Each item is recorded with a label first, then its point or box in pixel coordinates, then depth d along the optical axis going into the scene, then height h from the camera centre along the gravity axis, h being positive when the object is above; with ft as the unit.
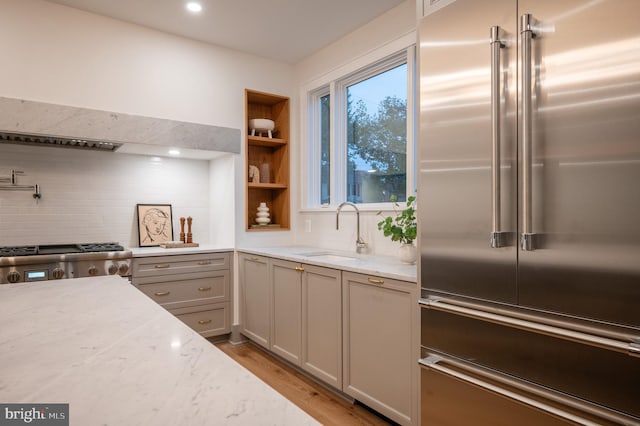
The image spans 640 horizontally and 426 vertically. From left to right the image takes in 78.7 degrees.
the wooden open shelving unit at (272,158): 13.41 +1.91
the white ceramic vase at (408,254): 8.14 -0.90
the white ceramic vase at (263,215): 13.32 -0.13
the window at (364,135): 10.09 +2.20
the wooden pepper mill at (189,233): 12.54 -0.69
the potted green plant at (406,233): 8.18 -0.48
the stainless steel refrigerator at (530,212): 4.09 -0.02
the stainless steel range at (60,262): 8.87 -1.19
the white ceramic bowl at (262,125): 13.18 +2.95
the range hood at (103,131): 9.17 +2.14
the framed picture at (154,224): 12.12 -0.40
